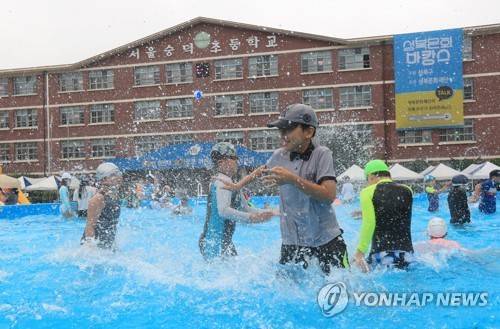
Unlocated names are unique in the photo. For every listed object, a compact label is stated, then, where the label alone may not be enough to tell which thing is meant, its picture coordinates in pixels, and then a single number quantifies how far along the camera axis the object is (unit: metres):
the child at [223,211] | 4.67
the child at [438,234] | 6.15
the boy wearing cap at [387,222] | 4.89
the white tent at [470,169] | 31.30
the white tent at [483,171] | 29.90
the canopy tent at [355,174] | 28.67
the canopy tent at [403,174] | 31.77
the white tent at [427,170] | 32.72
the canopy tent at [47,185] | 34.22
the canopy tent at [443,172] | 30.88
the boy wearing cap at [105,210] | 5.45
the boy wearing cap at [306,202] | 3.88
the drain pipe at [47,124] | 44.88
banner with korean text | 35.66
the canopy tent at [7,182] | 20.66
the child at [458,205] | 10.95
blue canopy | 31.56
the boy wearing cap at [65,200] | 16.64
